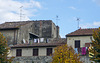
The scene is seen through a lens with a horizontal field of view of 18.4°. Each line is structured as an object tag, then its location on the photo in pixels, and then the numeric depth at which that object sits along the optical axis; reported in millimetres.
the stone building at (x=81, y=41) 50500
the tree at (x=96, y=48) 40156
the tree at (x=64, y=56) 42862
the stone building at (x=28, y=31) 59656
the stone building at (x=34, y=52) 53062
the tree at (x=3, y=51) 48219
